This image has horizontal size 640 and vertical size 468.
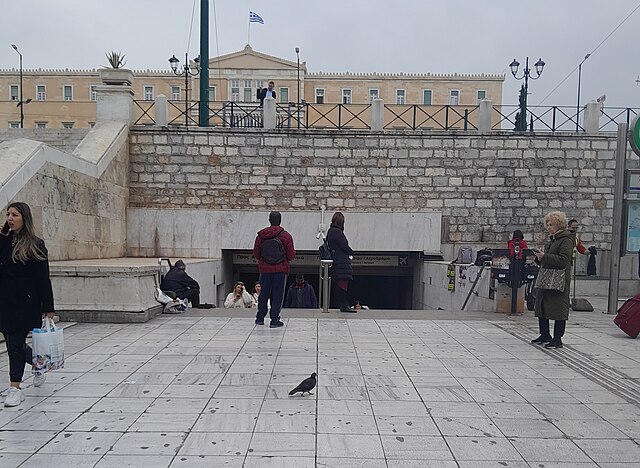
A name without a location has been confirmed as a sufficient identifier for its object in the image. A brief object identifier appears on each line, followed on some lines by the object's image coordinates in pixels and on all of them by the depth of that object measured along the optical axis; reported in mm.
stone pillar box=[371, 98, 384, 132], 15594
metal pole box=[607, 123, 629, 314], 9359
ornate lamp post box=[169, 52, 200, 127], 22369
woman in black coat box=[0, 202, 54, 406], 4152
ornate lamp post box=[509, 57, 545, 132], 16297
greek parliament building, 48000
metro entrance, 16391
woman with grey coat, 6391
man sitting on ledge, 9305
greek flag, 29078
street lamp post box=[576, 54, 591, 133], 15477
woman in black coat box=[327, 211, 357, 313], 8859
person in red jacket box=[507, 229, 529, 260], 8969
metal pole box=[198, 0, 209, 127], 15953
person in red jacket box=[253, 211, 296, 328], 7270
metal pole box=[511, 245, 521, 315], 8977
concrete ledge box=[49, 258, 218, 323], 7676
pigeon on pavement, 4379
